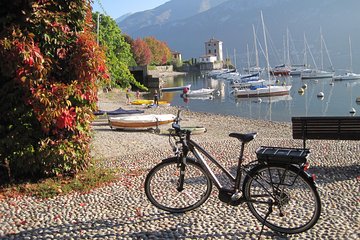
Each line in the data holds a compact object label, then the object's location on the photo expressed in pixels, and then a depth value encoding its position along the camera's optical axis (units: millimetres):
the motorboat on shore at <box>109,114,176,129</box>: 20578
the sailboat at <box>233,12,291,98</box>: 55697
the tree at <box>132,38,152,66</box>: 116938
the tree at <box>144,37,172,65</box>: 135500
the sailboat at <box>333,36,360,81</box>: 75375
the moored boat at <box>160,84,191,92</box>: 70875
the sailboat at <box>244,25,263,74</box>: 106125
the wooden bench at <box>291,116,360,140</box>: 9281
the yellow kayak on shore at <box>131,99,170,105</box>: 40081
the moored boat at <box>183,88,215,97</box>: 58906
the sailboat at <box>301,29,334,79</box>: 83938
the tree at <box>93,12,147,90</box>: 19062
